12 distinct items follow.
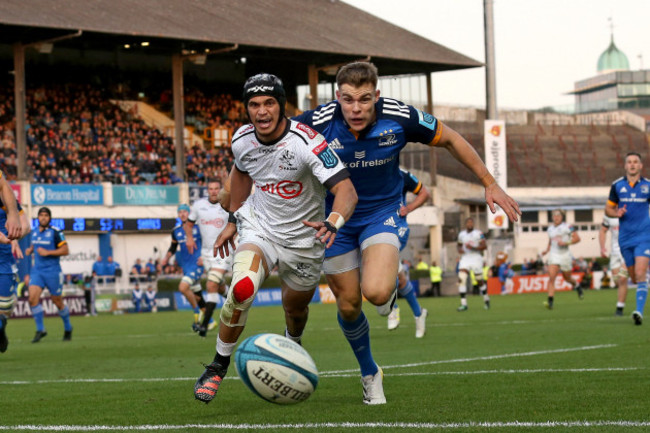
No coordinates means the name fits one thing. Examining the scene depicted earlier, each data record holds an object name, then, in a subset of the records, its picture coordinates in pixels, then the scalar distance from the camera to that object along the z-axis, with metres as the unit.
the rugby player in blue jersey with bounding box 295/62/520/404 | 8.08
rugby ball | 6.92
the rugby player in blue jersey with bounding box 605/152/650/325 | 16.52
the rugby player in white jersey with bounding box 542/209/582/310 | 26.44
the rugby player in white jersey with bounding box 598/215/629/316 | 19.69
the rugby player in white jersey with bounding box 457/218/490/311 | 27.08
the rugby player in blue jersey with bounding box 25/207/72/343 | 18.55
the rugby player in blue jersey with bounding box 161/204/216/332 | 20.22
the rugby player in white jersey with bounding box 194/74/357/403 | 7.60
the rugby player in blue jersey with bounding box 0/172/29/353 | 12.70
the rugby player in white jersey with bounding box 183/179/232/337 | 18.70
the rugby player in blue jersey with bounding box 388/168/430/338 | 14.19
